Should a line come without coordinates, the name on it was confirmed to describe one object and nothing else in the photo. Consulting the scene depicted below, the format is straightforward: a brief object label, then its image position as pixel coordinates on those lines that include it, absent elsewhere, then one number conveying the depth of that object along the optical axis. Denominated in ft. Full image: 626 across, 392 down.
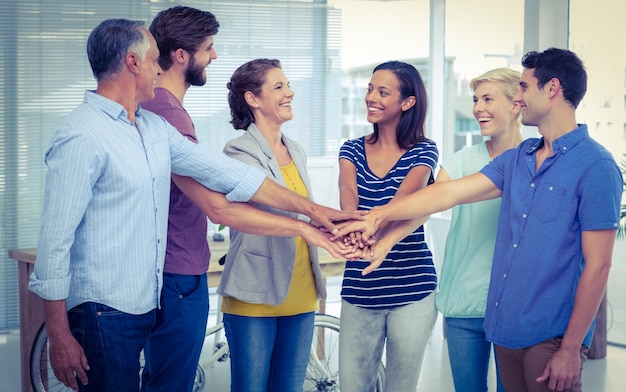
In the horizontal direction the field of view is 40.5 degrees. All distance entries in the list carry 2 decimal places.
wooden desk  13.61
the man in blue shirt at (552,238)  7.07
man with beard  8.46
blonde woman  8.47
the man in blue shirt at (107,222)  6.49
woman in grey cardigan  8.59
